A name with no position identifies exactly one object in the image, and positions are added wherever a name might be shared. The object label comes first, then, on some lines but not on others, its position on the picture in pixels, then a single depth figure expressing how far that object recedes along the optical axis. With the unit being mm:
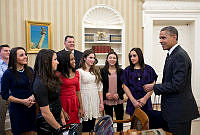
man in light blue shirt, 3102
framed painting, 4152
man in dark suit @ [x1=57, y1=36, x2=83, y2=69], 3242
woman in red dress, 2172
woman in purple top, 2637
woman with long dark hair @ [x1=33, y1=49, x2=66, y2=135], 1609
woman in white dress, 2594
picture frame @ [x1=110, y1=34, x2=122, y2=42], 4844
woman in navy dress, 2215
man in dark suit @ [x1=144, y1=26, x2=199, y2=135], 1882
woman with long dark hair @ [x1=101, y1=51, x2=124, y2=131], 2898
